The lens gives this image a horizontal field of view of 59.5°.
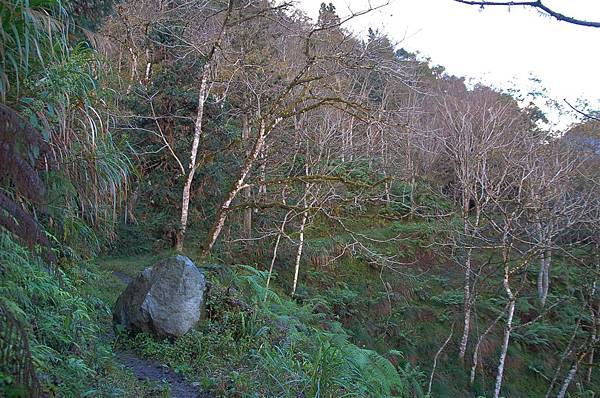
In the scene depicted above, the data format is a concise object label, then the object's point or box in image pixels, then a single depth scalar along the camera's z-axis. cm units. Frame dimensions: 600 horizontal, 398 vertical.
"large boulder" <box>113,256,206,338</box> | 620
